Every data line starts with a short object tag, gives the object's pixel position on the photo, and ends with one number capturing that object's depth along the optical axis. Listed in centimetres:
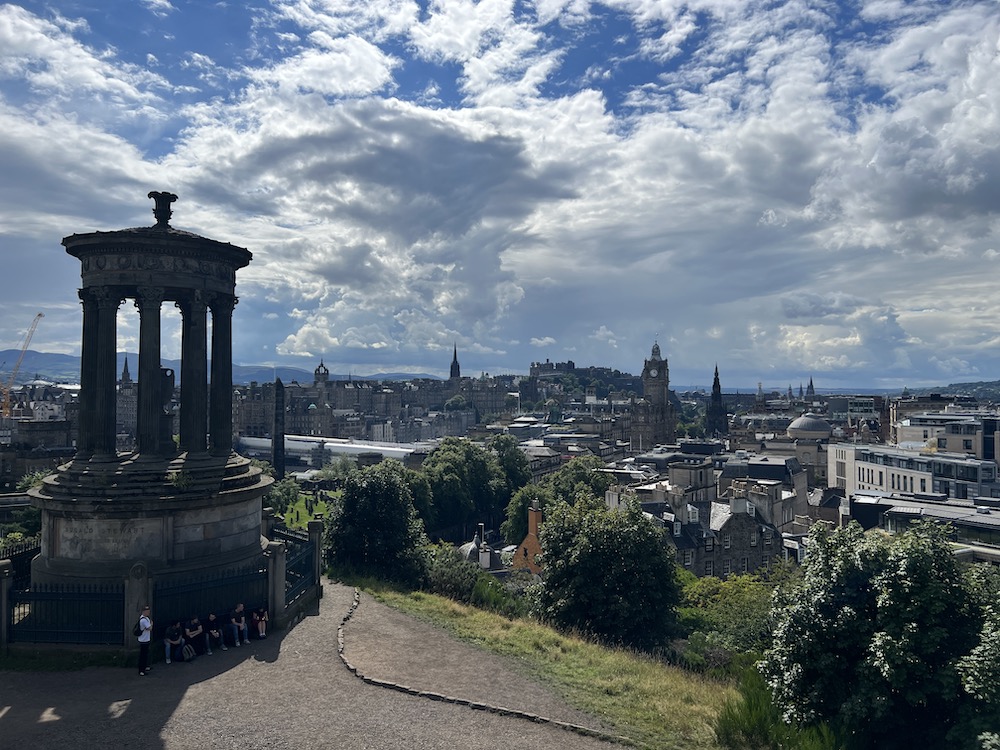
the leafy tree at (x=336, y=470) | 9539
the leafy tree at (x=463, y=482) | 7281
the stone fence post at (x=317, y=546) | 2334
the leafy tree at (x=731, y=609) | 2392
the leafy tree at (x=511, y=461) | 8888
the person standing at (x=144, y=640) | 1622
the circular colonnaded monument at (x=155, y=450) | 1984
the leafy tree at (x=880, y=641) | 1259
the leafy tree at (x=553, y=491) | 6712
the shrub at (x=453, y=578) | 2694
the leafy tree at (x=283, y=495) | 7181
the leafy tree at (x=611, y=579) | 2523
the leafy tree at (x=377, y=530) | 2930
